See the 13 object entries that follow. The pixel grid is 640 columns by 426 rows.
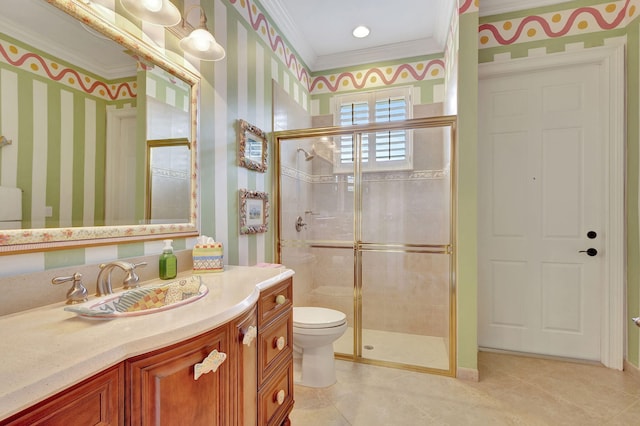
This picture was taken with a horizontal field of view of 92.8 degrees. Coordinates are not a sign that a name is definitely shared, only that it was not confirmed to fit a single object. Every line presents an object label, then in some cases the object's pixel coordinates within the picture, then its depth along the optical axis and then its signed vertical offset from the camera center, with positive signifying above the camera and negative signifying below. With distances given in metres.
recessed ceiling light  2.84 +1.72
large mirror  0.95 +0.34
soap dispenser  1.38 -0.23
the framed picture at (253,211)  2.12 +0.01
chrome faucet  1.10 -0.23
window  2.60 +0.60
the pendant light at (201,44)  1.46 +0.82
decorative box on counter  1.54 -0.23
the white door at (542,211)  2.37 +0.01
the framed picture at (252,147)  2.10 +0.48
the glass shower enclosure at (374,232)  2.49 -0.17
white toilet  2.01 -0.90
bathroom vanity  0.57 -0.35
